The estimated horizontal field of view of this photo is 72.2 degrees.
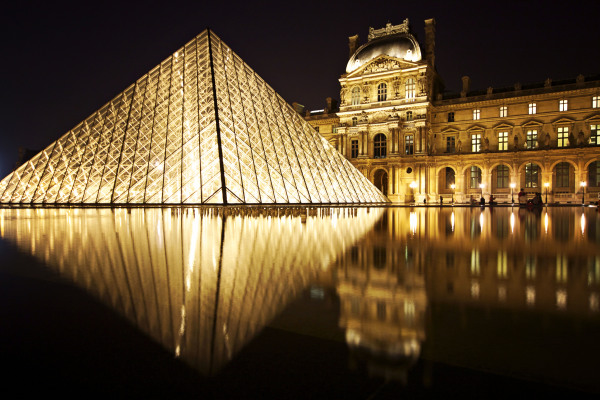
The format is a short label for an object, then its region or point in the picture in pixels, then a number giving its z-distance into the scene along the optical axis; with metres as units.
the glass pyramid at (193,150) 17.27
